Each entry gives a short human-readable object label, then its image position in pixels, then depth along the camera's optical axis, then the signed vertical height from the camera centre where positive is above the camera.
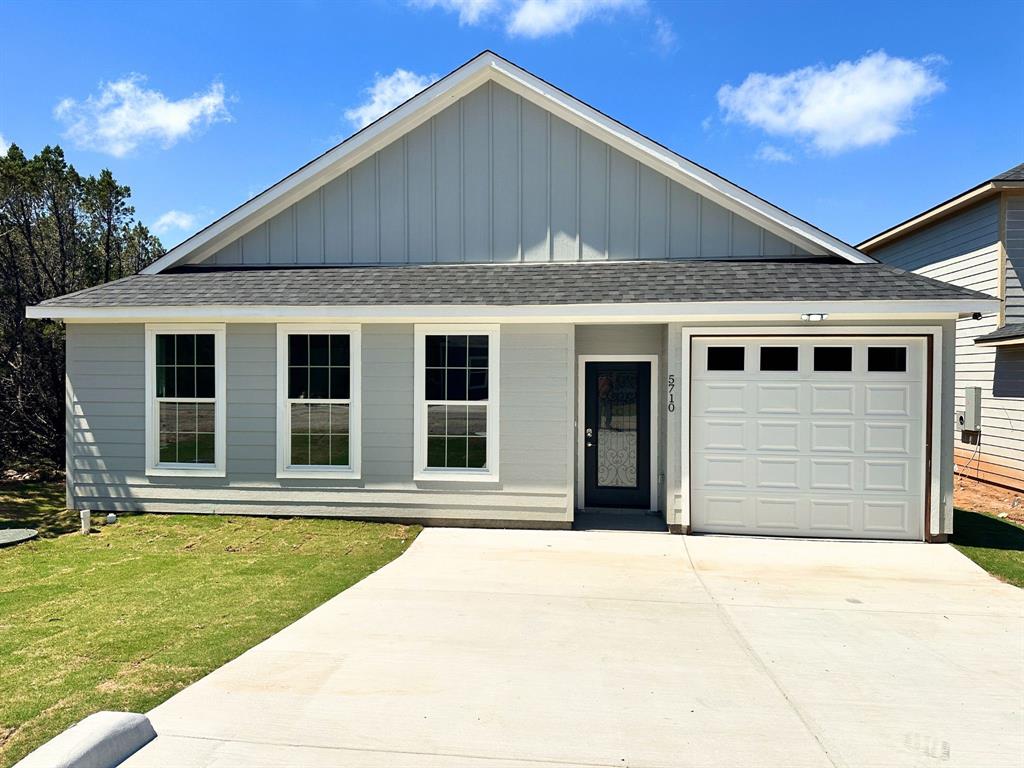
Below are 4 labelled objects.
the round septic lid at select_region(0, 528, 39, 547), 7.05 -1.93
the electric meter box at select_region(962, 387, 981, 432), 12.22 -0.62
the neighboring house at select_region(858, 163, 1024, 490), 11.38 +1.23
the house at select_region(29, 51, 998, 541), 7.60 +0.40
